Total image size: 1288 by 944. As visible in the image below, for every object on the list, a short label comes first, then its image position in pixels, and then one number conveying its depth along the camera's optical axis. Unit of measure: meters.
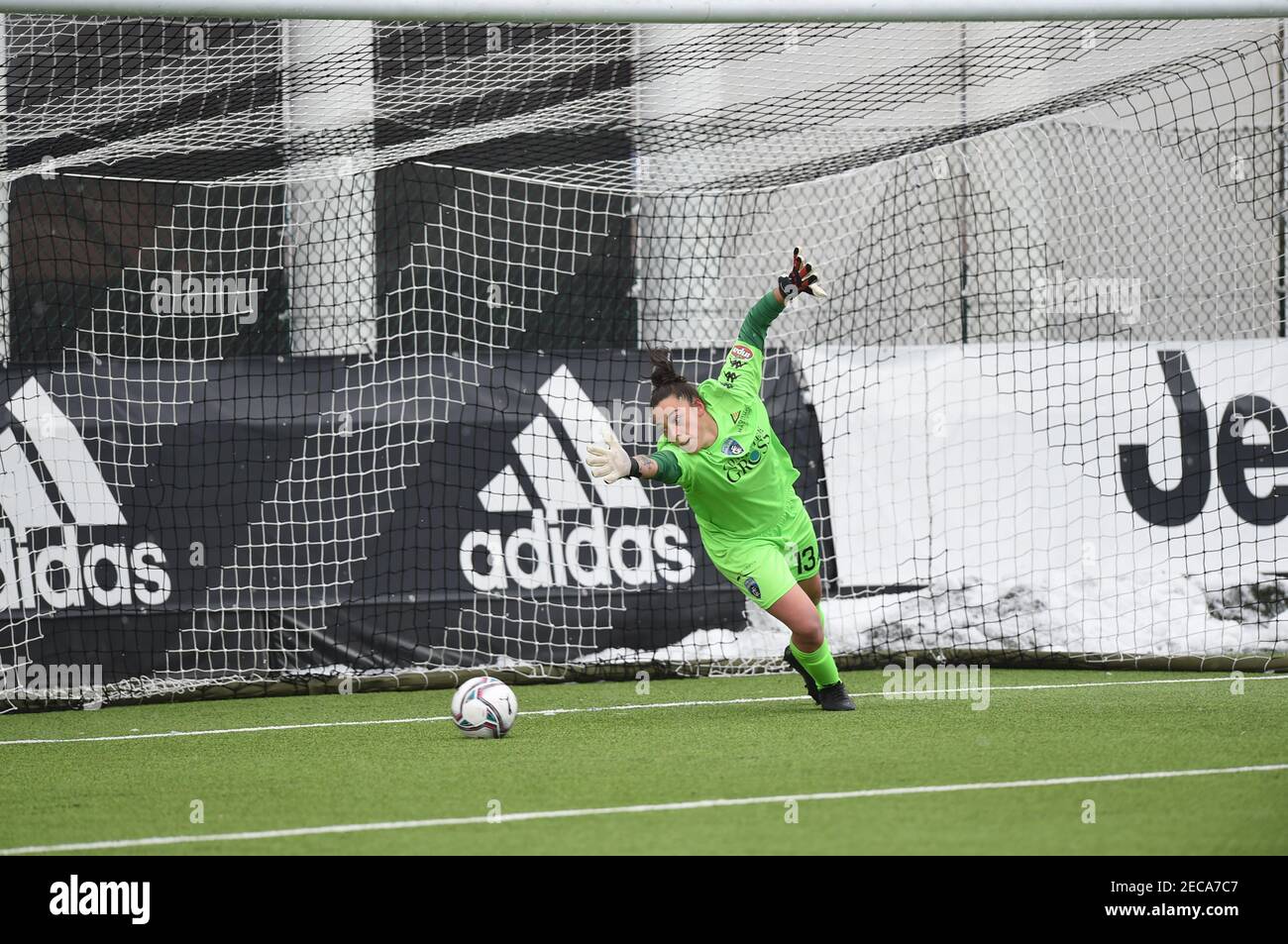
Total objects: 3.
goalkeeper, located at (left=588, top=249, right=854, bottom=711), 14.08
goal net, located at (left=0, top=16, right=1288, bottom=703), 16.06
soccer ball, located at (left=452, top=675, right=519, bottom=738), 13.11
